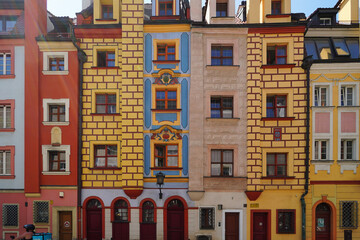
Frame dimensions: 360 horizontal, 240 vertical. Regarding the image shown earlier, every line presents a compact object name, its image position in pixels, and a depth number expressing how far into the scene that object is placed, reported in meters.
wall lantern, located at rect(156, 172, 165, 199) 13.36
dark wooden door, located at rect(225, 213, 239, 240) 14.47
